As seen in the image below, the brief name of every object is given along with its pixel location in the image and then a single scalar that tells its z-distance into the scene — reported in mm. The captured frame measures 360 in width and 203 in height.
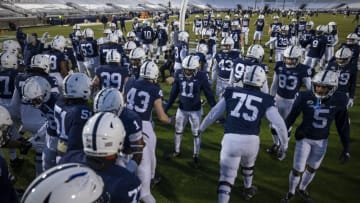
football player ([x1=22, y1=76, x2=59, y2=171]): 4547
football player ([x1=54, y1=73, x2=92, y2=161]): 3691
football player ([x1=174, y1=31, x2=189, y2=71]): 10773
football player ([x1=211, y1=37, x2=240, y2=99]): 9023
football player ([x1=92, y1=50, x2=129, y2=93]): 6836
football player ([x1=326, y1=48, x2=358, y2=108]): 7383
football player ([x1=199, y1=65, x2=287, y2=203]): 4418
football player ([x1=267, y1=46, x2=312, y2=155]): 6781
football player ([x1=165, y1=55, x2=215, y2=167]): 6223
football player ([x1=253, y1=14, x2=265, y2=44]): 20484
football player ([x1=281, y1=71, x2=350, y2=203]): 4691
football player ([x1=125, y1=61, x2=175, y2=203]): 4992
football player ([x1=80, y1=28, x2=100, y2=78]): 11039
